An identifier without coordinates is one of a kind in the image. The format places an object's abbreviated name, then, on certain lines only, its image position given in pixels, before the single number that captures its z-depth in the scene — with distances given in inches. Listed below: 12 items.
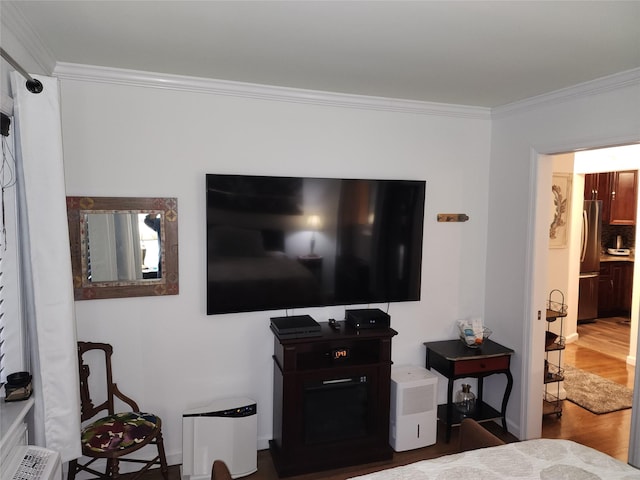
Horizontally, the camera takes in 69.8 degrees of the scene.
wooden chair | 100.9
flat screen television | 122.6
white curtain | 85.3
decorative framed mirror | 114.2
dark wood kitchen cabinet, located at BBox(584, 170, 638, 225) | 267.4
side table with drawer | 137.6
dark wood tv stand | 120.7
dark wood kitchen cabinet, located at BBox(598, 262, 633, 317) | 275.9
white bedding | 77.1
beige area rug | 163.3
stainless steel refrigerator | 254.8
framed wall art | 182.9
